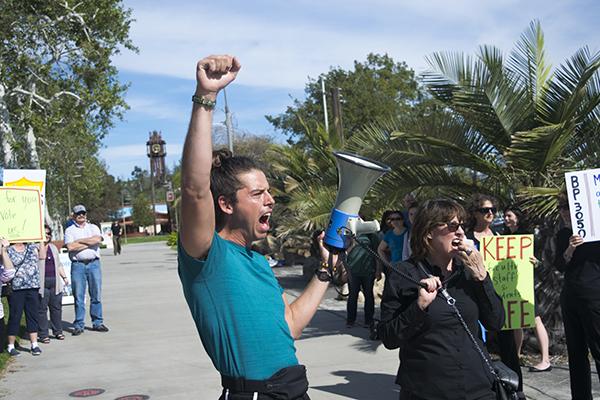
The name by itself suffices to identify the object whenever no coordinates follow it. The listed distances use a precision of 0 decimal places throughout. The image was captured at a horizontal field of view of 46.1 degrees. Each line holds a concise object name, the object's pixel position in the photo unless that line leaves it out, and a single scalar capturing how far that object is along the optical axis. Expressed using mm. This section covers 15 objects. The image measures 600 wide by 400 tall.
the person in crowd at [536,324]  6953
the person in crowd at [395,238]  8617
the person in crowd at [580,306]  5363
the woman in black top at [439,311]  3439
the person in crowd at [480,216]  6391
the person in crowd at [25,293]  9094
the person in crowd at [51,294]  10148
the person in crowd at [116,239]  36781
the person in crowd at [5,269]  8148
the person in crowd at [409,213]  8023
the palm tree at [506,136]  7609
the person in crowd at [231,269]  2195
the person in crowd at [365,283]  9727
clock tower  121625
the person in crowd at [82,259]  10586
